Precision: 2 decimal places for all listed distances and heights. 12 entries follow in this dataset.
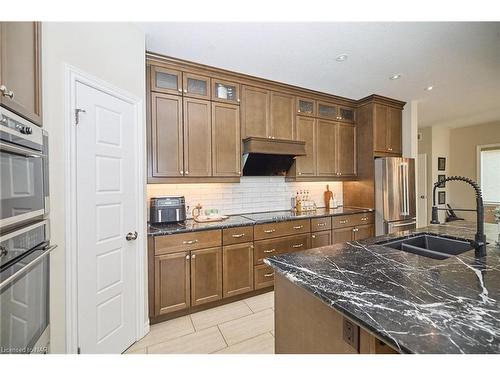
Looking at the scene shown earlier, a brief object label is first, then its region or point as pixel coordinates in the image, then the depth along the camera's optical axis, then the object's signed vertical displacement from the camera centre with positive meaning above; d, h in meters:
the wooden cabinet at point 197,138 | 2.70 +0.55
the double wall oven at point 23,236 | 0.94 -0.22
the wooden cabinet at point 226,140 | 2.86 +0.56
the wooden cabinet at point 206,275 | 2.42 -0.92
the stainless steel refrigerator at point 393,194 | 3.57 -0.15
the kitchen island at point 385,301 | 0.73 -0.44
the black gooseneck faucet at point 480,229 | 1.42 -0.27
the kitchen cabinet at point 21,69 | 1.00 +0.57
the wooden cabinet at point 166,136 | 2.52 +0.54
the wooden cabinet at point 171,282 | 2.25 -0.93
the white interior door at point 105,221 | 1.60 -0.25
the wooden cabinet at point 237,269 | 2.59 -0.92
